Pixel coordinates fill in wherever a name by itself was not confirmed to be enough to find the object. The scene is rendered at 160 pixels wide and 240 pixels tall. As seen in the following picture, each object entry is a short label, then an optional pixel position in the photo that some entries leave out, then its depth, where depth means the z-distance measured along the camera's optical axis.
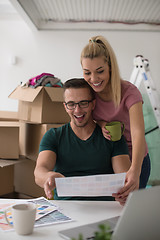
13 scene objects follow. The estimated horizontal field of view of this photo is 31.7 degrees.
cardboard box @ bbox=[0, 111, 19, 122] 2.99
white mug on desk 0.85
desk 0.89
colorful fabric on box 2.42
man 1.51
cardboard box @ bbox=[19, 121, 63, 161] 2.48
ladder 3.24
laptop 0.68
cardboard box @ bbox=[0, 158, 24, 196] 2.84
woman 1.44
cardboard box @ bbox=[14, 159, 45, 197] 2.78
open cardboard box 2.36
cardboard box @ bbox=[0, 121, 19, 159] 2.52
